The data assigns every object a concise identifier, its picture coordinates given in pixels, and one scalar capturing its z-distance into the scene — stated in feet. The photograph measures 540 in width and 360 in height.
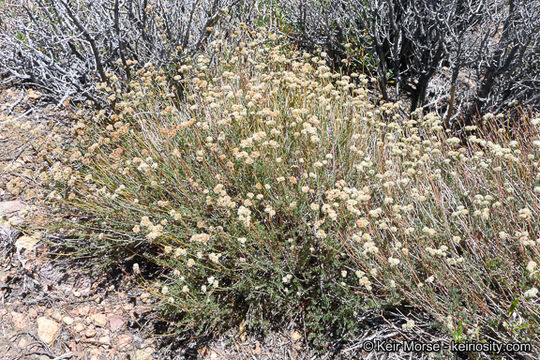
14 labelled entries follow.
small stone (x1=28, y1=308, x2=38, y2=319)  8.57
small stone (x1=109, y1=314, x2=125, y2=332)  8.36
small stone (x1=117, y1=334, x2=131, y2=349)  8.04
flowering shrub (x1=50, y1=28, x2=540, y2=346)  6.75
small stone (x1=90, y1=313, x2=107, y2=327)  8.44
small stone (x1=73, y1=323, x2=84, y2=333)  8.32
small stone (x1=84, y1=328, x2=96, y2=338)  8.21
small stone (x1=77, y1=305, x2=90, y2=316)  8.66
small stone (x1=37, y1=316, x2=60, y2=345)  8.15
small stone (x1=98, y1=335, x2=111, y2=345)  8.11
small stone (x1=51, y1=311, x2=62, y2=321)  8.54
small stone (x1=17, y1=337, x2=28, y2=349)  8.03
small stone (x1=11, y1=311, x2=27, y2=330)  8.42
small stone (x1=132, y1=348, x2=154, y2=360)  7.80
